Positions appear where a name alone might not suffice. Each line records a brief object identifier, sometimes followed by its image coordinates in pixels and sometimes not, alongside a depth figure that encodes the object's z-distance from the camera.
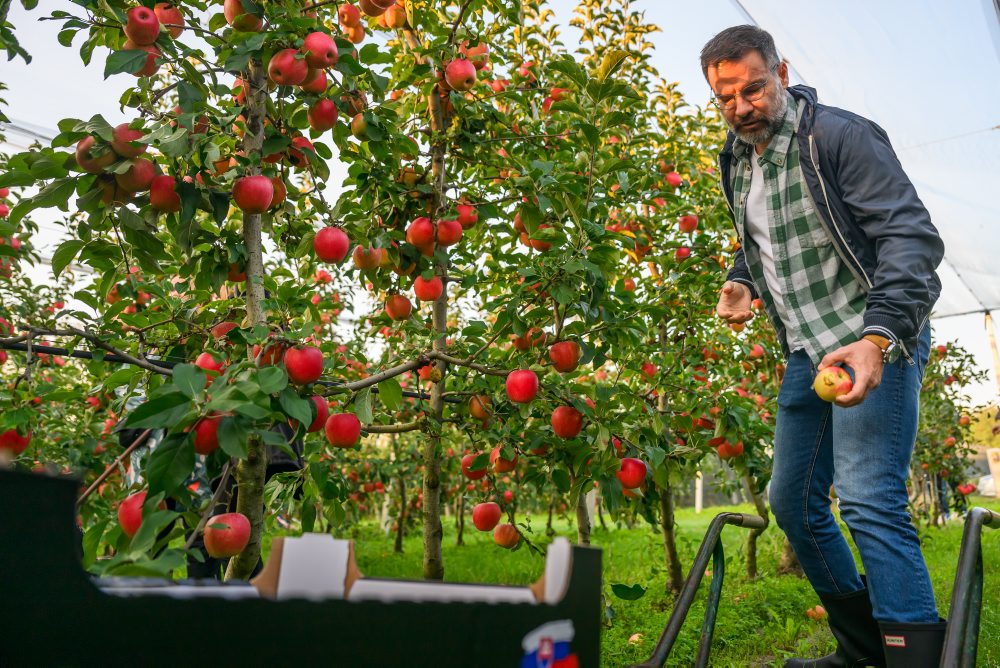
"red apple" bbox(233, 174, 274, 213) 1.68
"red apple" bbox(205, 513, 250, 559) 1.43
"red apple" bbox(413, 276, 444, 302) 2.63
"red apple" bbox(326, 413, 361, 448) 2.02
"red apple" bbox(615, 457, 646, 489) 2.11
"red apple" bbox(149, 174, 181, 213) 1.48
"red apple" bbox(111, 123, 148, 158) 1.38
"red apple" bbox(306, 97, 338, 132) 1.82
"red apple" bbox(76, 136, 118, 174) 1.37
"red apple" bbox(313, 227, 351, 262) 1.99
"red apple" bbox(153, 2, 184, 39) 1.77
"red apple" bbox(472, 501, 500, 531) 2.74
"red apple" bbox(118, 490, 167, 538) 1.27
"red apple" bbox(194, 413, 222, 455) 1.13
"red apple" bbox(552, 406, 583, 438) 2.21
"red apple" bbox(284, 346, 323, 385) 1.51
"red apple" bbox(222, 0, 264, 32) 1.74
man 1.40
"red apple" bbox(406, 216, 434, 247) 2.27
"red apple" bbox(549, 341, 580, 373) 2.15
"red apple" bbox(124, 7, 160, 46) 1.50
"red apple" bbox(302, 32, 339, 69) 1.63
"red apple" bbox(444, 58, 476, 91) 2.36
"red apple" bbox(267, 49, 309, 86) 1.63
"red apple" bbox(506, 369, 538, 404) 2.07
